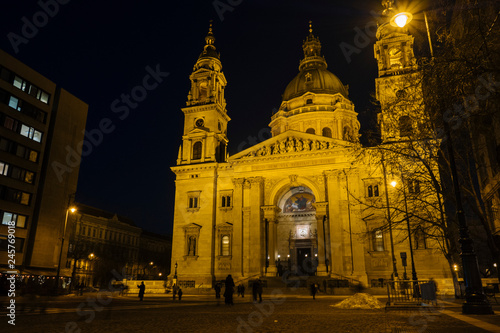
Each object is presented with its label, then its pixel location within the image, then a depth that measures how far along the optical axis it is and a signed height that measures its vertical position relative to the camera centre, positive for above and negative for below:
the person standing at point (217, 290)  26.95 -0.71
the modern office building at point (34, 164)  41.00 +12.34
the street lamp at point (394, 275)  31.46 +0.44
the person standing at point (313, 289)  29.31 -0.65
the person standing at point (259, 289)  23.58 -0.58
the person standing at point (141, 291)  27.02 -0.82
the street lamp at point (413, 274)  27.62 +0.42
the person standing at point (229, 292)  21.33 -0.66
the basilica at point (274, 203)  41.91 +9.00
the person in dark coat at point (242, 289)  32.19 -0.76
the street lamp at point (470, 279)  12.11 +0.06
